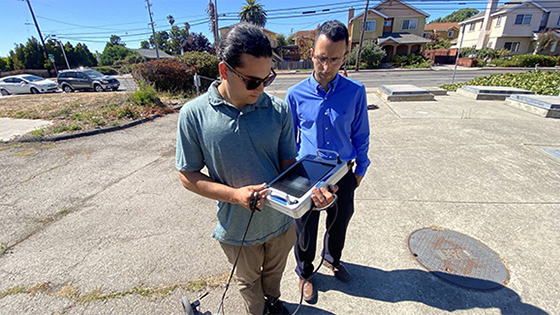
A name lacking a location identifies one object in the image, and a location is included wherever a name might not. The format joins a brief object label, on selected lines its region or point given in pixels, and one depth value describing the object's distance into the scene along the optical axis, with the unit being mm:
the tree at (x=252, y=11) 46188
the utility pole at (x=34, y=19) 30500
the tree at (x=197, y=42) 43000
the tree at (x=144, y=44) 79312
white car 15969
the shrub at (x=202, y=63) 11516
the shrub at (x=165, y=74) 10656
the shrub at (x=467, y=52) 32397
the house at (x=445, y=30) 47434
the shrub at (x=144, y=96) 8508
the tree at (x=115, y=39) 89675
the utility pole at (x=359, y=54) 27734
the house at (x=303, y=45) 38091
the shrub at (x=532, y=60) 26812
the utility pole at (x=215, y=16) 20350
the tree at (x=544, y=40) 31188
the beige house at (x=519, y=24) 33250
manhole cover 2105
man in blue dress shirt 1836
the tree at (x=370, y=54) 29234
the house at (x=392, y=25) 35219
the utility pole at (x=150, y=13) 37403
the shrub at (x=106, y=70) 38959
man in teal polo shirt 1189
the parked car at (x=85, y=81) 15516
